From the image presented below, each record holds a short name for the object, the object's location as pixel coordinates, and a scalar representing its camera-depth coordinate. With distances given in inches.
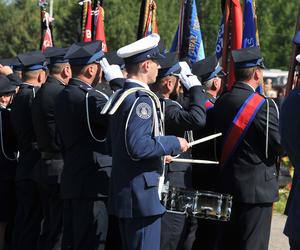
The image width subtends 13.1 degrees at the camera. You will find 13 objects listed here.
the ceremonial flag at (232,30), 573.7
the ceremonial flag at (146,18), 641.3
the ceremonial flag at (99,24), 700.7
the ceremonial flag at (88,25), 705.3
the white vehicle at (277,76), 2529.8
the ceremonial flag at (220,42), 602.8
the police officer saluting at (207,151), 450.7
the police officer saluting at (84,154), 402.6
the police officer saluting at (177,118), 394.5
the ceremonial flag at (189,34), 616.2
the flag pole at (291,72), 470.6
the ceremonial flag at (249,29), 555.7
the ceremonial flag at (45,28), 776.8
